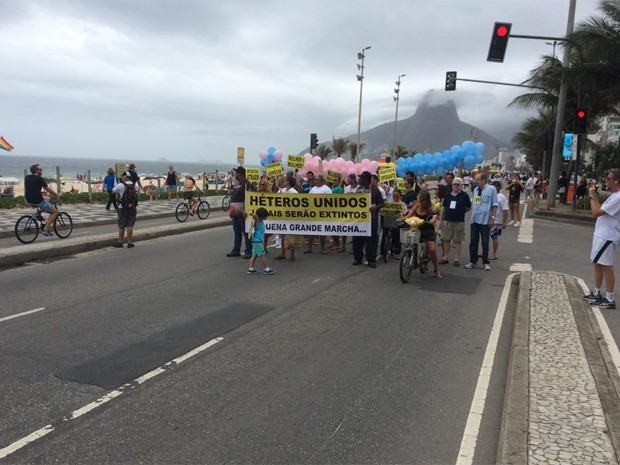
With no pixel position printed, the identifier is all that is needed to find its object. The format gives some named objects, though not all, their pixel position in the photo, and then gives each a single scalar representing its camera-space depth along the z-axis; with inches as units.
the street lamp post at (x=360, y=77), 1637.7
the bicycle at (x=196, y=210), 715.4
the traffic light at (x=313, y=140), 1199.6
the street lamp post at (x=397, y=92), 2027.6
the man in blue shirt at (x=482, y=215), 387.9
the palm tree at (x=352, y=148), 2314.8
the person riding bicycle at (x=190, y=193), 729.6
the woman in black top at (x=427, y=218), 350.3
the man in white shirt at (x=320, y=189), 427.6
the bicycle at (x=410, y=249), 333.4
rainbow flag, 931.5
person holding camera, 259.6
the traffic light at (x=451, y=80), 919.0
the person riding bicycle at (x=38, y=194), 468.5
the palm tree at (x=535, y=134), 1785.3
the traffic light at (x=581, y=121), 737.6
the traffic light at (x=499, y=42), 589.6
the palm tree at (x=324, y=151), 2221.0
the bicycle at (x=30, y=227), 469.4
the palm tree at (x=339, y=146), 2348.7
